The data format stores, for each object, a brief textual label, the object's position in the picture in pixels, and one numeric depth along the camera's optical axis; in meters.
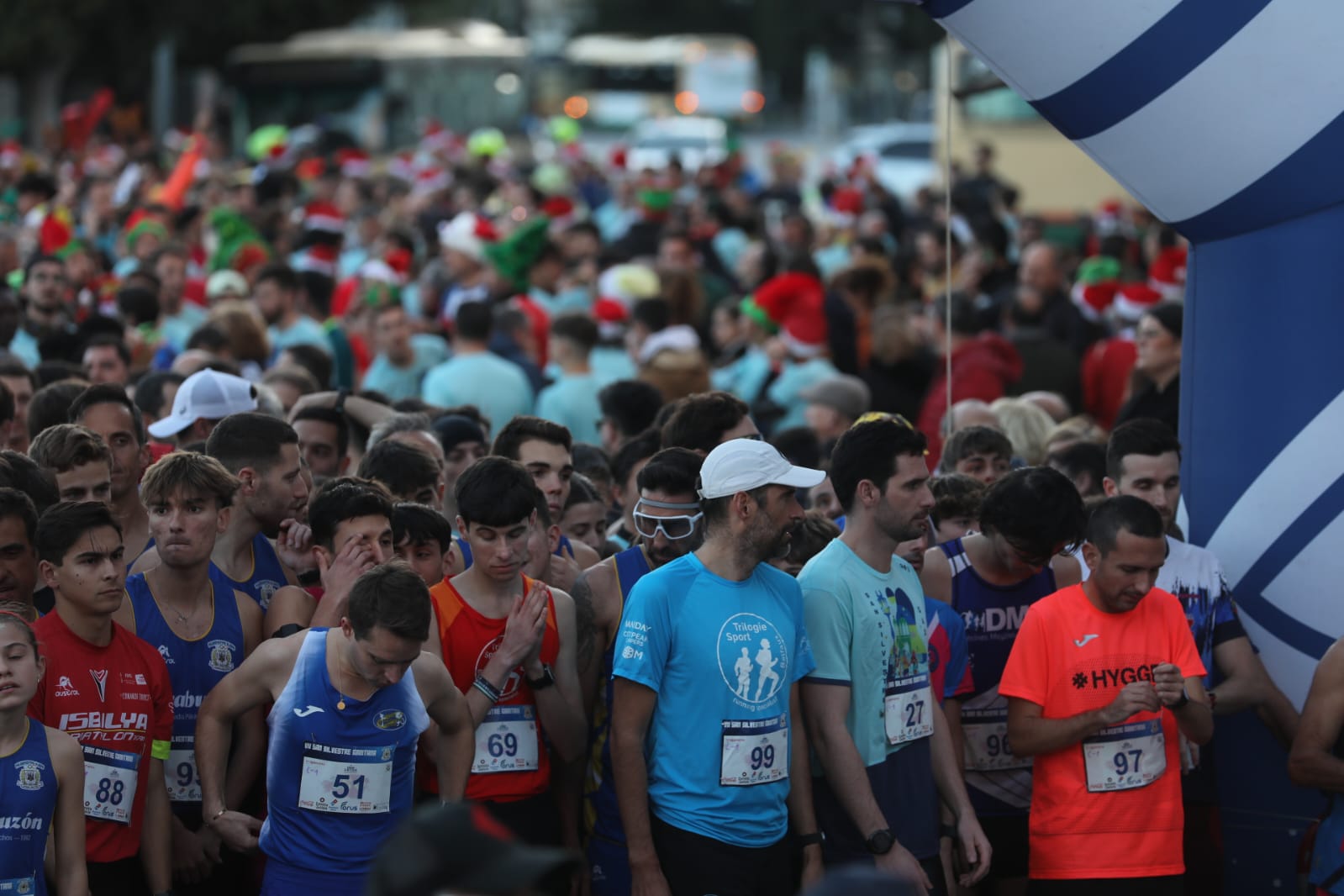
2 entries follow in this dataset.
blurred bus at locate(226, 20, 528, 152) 62.97
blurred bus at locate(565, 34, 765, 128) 77.06
